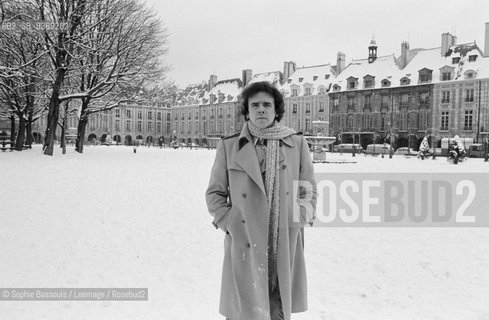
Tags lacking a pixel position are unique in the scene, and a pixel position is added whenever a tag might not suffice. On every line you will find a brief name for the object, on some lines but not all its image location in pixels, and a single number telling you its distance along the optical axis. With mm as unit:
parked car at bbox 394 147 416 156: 46422
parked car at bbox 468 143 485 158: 41531
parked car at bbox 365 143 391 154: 47750
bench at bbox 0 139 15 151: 25953
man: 3006
